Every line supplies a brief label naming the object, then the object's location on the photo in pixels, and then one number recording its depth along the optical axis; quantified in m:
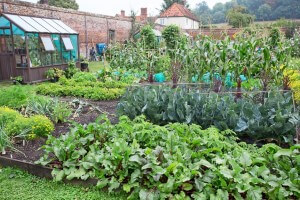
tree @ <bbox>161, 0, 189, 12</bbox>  47.25
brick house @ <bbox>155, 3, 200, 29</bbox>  37.75
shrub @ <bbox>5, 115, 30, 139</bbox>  4.57
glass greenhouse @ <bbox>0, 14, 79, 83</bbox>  10.70
